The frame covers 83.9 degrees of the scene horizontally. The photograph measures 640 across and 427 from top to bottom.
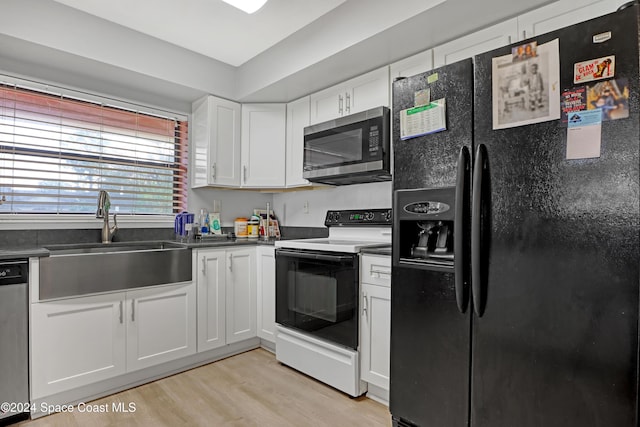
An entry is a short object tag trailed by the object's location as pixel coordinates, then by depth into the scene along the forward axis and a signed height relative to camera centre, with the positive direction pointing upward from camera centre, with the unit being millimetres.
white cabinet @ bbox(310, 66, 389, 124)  2475 +901
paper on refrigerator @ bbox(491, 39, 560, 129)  1182 +453
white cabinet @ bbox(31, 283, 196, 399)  2020 -761
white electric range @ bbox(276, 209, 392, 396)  2182 -558
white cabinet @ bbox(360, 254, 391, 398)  2035 -608
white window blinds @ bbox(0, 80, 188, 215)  2459 +466
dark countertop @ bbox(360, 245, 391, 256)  2055 -203
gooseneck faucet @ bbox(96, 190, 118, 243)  2660 +27
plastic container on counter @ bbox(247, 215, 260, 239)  3388 -128
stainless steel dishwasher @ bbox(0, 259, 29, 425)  1887 -675
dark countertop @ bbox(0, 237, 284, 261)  1938 -216
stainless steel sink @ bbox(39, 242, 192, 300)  2053 -343
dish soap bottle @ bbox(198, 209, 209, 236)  3276 -71
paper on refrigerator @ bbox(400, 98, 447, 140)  1489 +425
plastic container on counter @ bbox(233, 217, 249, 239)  3408 -129
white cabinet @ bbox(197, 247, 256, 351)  2713 -645
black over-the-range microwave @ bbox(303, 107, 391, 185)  2361 +483
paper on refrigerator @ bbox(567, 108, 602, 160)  1092 +261
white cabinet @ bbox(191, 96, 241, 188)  3072 +643
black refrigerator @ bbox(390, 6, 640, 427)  1059 -72
